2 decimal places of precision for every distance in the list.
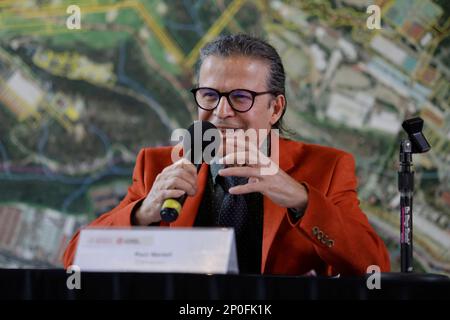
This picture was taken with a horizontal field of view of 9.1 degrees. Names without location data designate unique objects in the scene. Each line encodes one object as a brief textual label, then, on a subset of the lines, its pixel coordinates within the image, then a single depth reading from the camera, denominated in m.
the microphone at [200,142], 5.42
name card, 4.97
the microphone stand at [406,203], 5.36
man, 5.45
